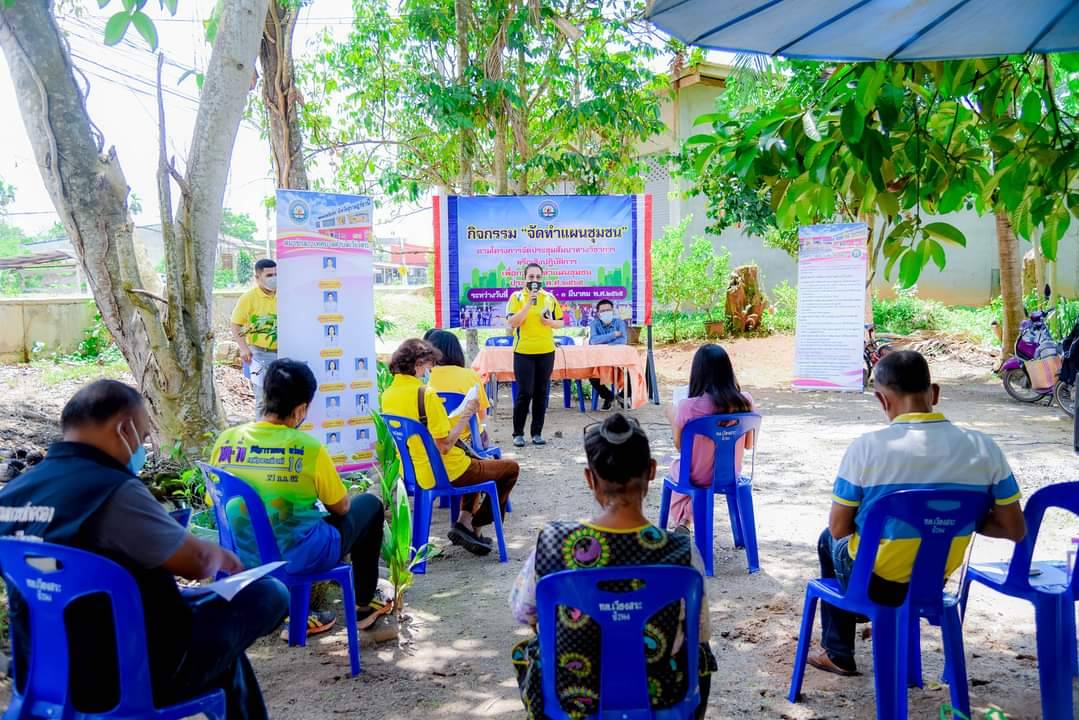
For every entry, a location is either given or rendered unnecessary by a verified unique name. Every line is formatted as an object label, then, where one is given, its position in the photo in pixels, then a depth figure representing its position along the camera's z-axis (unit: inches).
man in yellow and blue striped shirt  100.4
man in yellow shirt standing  258.1
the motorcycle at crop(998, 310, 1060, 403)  373.5
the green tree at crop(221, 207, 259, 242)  1762.6
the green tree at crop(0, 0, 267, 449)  189.9
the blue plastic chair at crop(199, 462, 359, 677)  120.6
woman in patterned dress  82.7
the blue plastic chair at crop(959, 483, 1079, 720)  102.8
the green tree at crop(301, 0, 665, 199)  419.5
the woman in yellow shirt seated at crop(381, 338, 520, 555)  176.4
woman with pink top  168.2
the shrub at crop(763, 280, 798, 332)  690.2
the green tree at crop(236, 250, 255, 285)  1154.5
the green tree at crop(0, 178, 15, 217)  1528.8
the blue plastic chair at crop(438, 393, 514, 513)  207.5
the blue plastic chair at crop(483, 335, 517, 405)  370.9
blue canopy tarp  99.0
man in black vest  81.4
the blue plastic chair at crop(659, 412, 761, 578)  165.6
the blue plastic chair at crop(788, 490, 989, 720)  99.0
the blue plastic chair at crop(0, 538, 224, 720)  79.7
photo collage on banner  226.8
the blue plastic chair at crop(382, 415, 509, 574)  175.2
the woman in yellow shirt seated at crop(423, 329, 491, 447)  213.0
